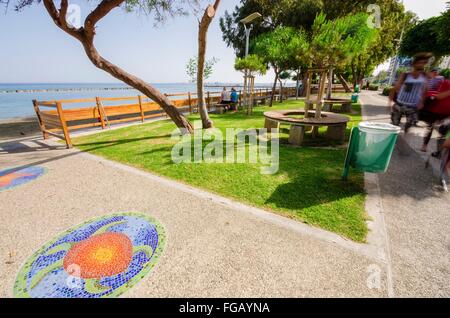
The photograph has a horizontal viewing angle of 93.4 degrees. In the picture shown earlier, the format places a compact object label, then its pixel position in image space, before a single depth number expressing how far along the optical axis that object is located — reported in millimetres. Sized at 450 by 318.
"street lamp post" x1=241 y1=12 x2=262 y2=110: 12343
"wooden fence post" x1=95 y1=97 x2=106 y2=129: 9044
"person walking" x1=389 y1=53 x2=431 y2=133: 4636
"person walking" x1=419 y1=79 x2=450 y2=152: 4718
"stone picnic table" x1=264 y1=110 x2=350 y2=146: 6301
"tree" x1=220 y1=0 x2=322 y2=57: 18078
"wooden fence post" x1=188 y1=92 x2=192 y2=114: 14098
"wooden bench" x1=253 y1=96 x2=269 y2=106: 19453
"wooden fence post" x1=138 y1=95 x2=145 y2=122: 11227
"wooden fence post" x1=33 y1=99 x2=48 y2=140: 7406
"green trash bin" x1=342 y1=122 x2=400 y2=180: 3408
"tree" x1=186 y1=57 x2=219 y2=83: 28773
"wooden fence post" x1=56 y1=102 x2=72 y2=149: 6555
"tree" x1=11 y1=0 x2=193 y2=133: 6484
